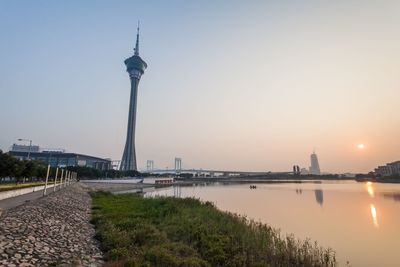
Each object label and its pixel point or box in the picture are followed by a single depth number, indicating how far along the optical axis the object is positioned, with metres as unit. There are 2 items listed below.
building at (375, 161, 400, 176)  160.50
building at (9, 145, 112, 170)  150.82
